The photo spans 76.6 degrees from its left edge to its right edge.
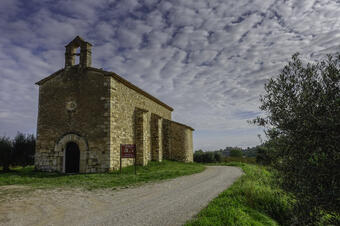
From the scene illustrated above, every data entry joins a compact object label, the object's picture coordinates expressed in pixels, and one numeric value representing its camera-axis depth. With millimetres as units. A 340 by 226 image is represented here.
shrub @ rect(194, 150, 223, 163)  28375
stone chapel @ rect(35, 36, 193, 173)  13520
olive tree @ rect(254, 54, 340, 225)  2891
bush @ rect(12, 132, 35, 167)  16031
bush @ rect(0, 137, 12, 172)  15023
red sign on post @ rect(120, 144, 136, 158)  13258
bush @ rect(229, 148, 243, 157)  36594
